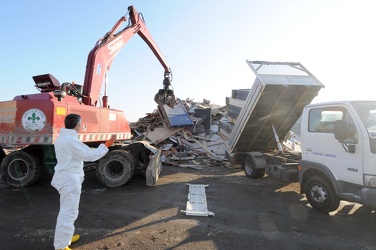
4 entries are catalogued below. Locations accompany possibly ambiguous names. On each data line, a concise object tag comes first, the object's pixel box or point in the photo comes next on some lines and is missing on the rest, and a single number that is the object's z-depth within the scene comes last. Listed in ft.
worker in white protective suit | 11.31
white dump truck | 15.28
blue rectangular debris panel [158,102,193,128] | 48.11
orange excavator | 20.11
